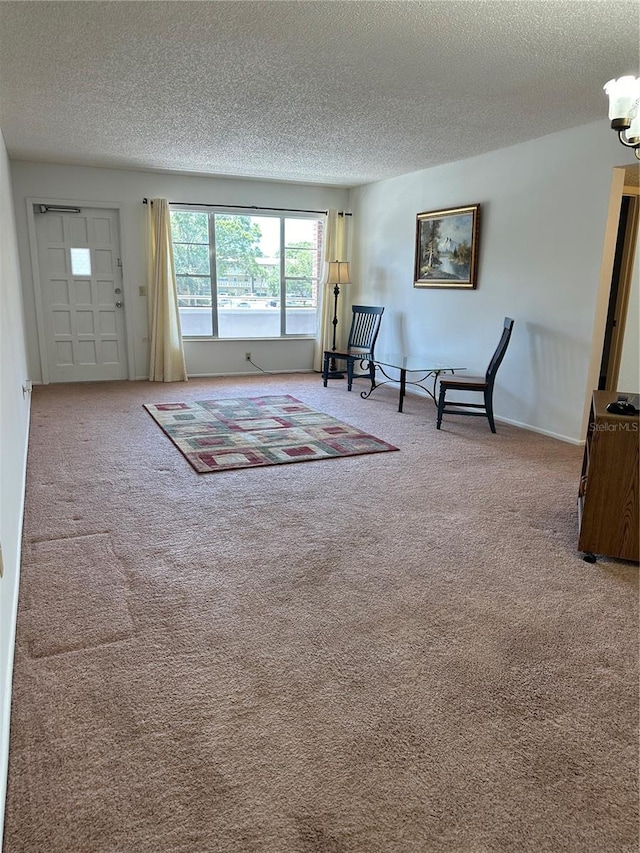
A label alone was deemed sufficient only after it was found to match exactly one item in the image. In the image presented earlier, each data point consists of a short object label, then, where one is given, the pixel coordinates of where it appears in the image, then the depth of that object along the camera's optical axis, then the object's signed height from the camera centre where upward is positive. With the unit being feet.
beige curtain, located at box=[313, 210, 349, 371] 25.23 +0.18
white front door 21.71 -0.16
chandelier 8.23 +2.76
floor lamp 24.30 +0.79
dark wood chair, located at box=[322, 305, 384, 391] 21.92 -1.72
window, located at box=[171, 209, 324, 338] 23.86 +0.78
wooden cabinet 8.59 -2.81
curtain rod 22.83 +3.40
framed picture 18.53 +1.57
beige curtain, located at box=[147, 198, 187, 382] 22.47 -0.57
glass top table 17.71 -2.16
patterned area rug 13.79 -3.73
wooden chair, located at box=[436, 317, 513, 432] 16.01 -2.38
